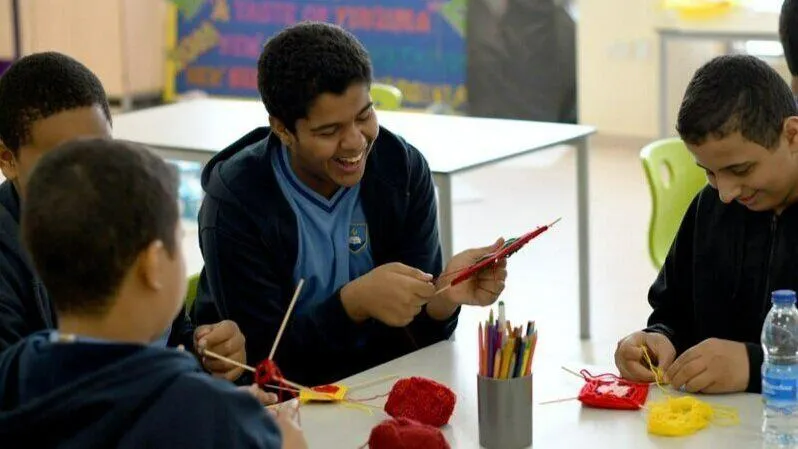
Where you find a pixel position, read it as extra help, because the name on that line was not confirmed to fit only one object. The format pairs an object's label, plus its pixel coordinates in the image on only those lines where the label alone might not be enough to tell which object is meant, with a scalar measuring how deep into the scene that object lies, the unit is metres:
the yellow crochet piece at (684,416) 2.81
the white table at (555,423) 2.81
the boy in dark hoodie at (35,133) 2.98
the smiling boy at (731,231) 3.00
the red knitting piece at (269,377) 2.77
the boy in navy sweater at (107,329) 2.38
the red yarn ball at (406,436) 2.73
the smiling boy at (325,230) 3.24
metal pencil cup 2.80
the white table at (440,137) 4.84
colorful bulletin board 8.76
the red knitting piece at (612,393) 2.92
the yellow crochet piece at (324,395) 2.98
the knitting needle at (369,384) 3.05
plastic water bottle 2.81
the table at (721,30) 7.70
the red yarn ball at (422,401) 2.88
